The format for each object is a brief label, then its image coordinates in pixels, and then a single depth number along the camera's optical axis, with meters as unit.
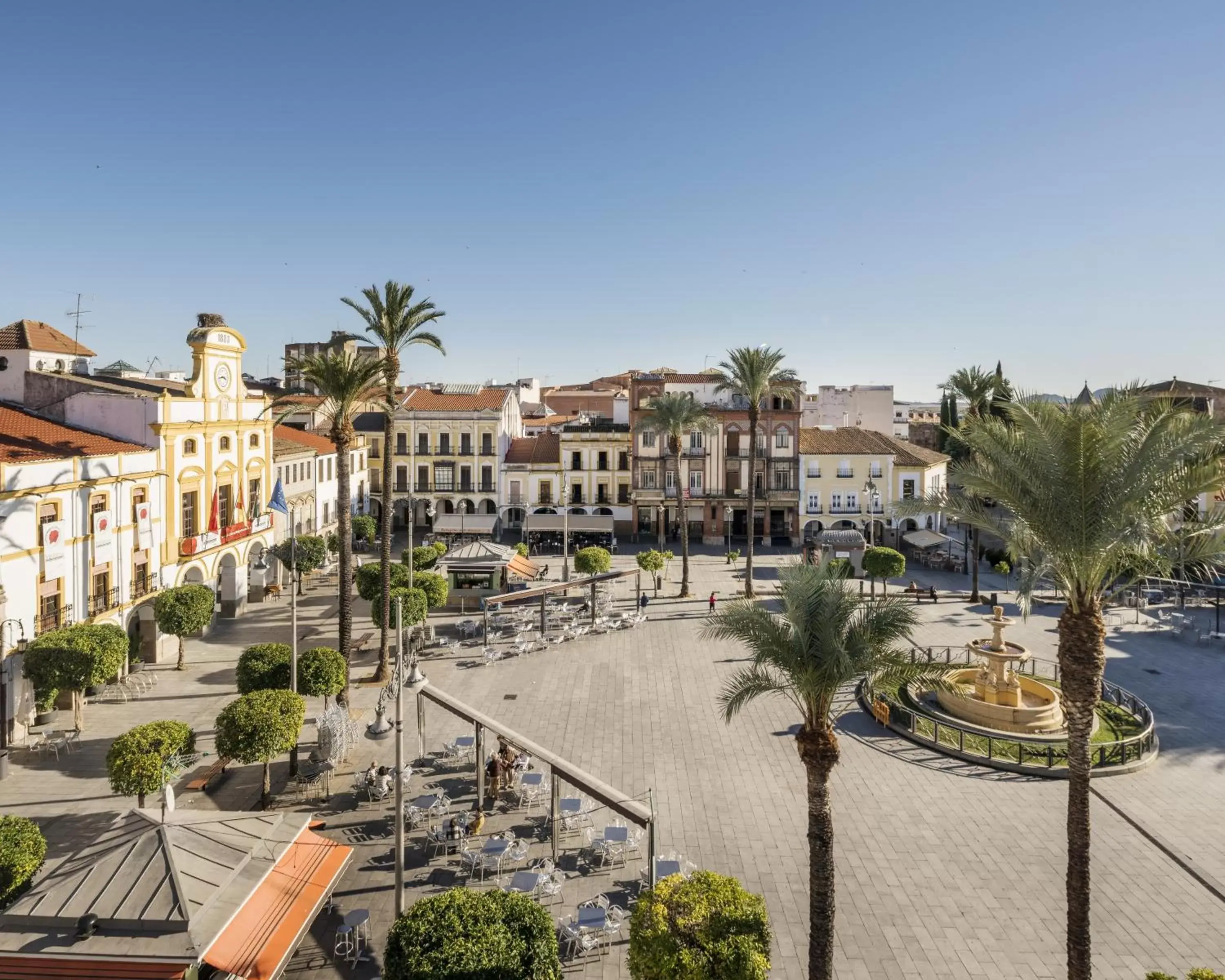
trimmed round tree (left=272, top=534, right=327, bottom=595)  35.72
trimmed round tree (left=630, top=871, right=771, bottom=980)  10.02
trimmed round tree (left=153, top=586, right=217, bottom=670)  27.03
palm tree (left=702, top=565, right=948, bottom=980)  10.89
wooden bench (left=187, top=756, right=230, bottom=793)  18.48
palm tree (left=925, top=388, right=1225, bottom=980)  10.70
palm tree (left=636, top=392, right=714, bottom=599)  44.00
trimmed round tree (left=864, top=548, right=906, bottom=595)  37.56
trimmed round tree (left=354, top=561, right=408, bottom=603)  32.06
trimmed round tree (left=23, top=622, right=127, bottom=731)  20.58
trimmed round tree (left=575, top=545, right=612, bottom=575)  36.50
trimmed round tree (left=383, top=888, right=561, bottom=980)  9.83
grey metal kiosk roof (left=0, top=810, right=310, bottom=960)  9.65
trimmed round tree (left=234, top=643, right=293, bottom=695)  20.56
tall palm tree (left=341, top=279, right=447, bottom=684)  25.92
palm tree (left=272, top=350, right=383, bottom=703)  23.78
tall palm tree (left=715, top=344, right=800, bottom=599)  38.56
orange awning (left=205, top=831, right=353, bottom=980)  10.14
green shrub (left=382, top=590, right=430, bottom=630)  27.16
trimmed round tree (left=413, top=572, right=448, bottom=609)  31.59
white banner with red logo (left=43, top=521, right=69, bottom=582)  23.44
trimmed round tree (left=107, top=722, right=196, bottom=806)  15.22
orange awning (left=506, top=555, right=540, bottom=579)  36.50
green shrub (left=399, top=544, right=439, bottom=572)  39.25
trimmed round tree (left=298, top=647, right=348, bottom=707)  20.70
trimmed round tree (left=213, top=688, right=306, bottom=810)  16.55
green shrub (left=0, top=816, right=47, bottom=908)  11.83
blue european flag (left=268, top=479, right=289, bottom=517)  23.22
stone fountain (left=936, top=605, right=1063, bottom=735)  22.02
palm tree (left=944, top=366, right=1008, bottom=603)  53.03
